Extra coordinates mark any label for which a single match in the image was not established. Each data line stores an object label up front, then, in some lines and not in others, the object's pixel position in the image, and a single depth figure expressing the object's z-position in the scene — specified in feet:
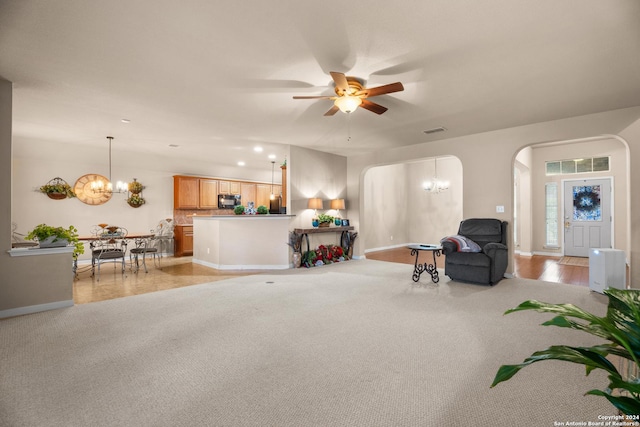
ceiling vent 17.85
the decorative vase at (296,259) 21.70
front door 23.94
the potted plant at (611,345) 2.48
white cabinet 13.69
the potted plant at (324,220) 23.57
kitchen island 21.27
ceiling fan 10.27
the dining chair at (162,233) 26.81
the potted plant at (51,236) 12.69
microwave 30.45
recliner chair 15.52
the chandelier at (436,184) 31.22
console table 21.65
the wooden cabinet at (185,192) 27.91
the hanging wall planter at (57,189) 21.65
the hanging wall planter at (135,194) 25.49
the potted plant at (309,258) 22.05
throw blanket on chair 16.35
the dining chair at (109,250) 18.26
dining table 19.07
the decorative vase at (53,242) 12.70
